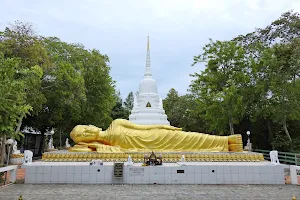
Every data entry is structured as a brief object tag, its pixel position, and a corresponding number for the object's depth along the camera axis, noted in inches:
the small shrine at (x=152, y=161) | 383.6
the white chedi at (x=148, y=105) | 681.0
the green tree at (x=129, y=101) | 1582.3
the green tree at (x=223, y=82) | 704.4
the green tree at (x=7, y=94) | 271.8
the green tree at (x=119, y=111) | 1376.7
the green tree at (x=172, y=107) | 1296.8
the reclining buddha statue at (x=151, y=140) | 483.8
